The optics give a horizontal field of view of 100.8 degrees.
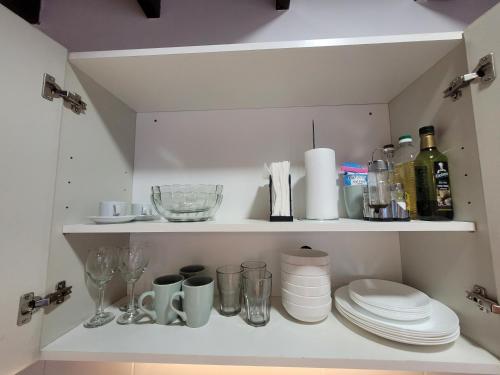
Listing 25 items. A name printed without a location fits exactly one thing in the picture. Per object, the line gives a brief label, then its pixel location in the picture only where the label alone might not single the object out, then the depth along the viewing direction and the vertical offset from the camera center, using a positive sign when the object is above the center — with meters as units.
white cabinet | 0.45 +0.13
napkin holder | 0.56 -0.03
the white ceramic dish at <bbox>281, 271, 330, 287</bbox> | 0.56 -0.20
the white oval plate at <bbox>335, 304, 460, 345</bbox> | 0.45 -0.30
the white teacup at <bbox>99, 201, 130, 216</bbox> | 0.59 +0.00
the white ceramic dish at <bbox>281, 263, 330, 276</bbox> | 0.57 -0.18
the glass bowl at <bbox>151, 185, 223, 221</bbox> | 0.61 +0.02
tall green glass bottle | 0.52 +0.06
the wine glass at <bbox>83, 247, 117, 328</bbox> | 0.59 -0.18
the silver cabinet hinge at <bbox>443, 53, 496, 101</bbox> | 0.43 +0.28
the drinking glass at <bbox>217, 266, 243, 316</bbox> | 0.64 -0.26
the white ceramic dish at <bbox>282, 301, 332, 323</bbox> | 0.56 -0.29
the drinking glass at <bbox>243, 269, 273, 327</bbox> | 0.59 -0.26
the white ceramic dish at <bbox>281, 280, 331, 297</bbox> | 0.56 -0.23
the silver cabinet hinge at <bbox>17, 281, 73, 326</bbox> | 0.44 -0.21
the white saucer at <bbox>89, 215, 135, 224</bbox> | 0.56 -0.03
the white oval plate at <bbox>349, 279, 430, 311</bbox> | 0.52 -0.25
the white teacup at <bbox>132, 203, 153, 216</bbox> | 0.69 +0.00
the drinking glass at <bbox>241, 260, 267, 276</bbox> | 0.65 -0.19
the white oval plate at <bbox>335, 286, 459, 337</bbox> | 0.46 -0.28
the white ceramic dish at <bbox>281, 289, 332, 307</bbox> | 0.56 -0.25
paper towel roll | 0.60 +0.06
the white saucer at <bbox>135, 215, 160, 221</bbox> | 0.63 -0.03
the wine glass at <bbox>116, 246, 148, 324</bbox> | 0.63 -0.18
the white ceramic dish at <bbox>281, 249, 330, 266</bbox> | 0.57 -0.15
